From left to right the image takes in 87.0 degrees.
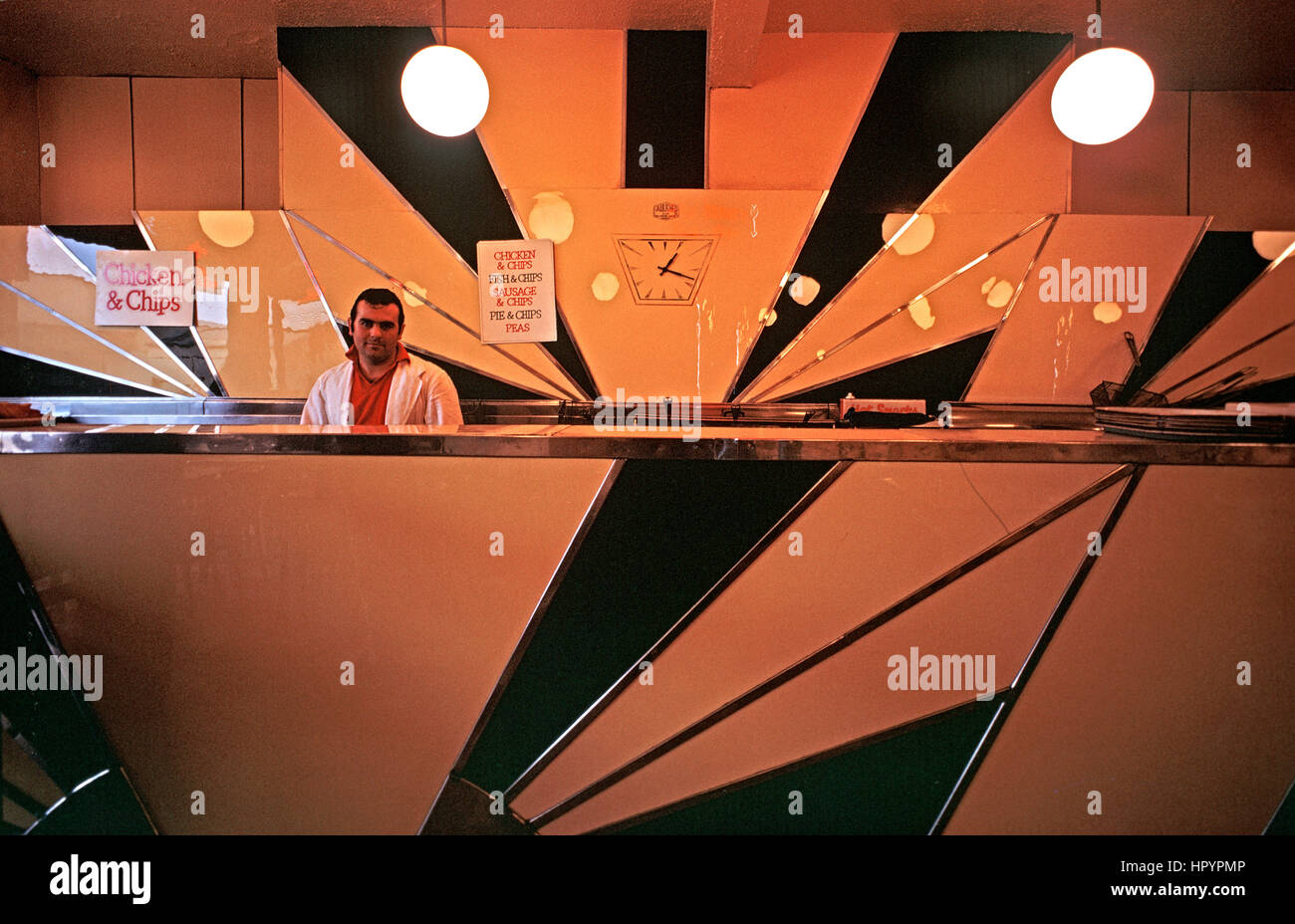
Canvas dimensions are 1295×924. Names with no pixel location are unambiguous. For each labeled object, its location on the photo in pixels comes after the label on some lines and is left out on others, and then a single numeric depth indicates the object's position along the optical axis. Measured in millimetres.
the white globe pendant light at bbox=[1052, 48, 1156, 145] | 2170
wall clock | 3059
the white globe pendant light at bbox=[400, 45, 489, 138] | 2270
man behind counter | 2615
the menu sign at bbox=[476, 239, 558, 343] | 3078
